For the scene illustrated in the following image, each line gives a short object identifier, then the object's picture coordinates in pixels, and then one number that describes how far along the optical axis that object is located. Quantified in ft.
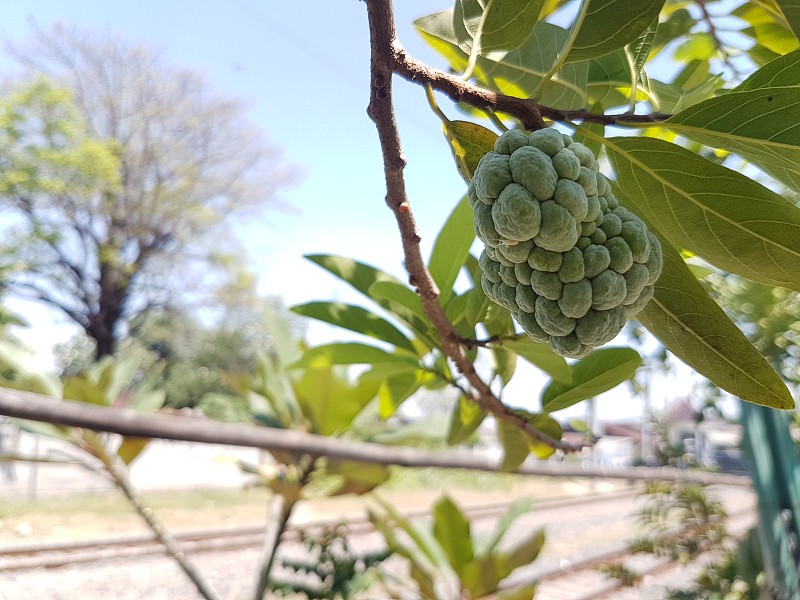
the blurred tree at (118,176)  27.68
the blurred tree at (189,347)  35.40
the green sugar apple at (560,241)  0.93
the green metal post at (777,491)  4.81
